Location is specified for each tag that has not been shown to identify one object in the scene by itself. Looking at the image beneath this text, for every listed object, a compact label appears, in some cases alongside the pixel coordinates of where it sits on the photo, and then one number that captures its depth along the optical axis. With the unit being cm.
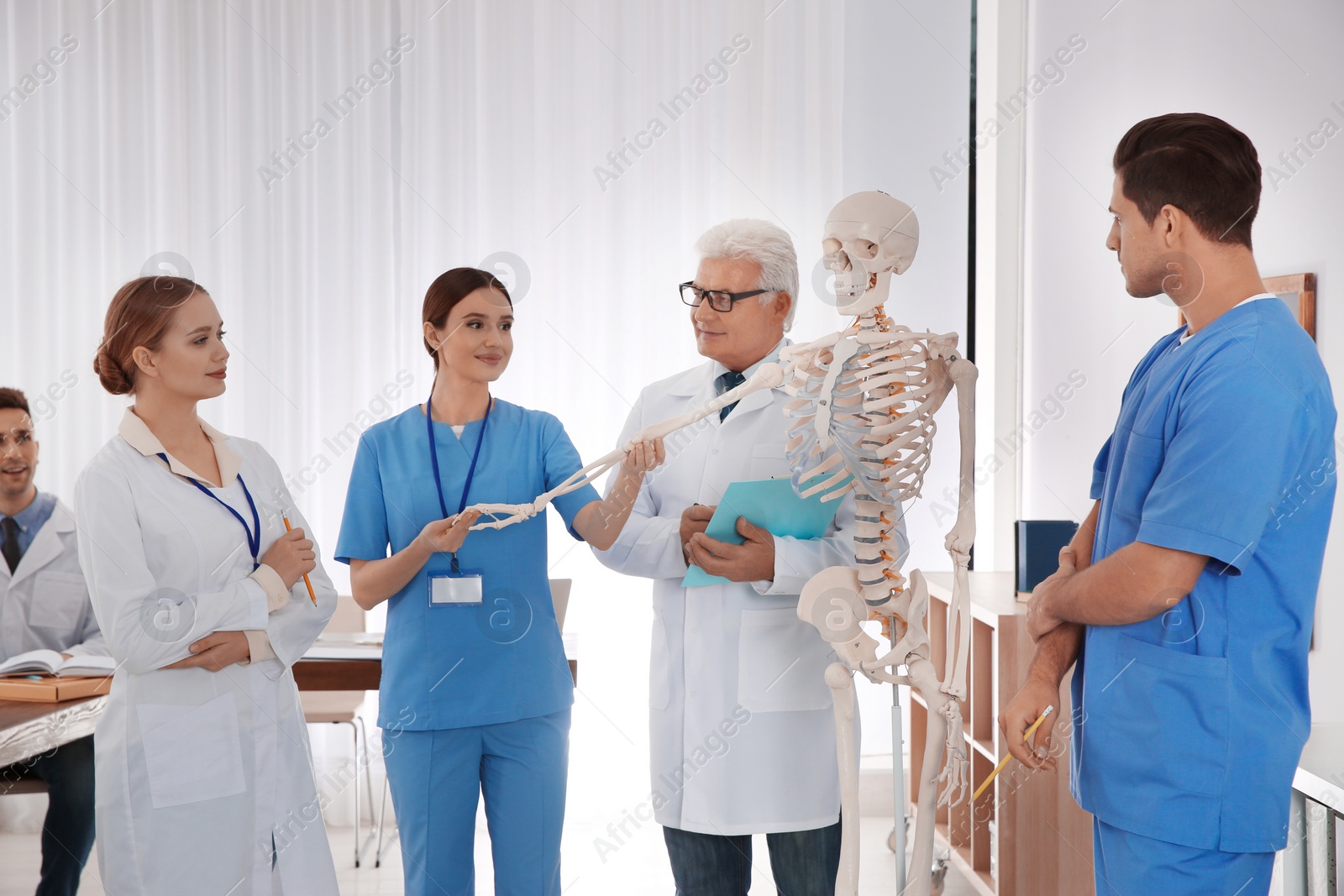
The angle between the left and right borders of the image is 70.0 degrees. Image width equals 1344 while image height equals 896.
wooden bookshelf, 229
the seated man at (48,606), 223
